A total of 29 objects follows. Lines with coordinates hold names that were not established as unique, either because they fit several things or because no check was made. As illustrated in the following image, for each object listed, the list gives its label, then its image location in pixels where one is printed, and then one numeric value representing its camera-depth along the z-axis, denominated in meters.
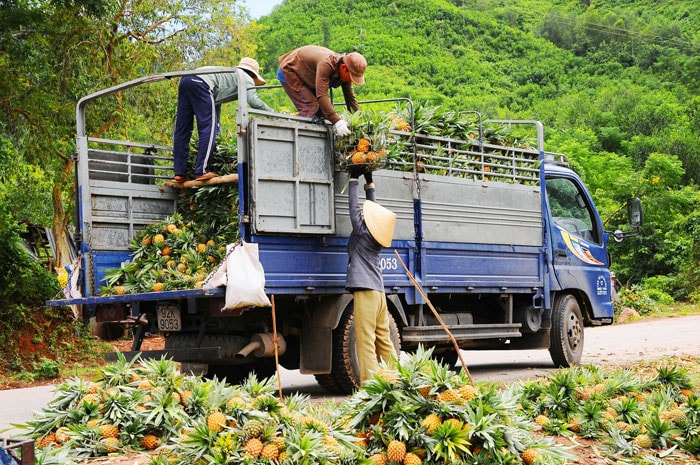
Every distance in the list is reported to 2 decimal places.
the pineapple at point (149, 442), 5.30
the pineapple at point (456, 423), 4.64
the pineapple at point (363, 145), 8.64
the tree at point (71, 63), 14.33
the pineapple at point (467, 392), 4.90
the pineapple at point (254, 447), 4.43
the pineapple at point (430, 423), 4.66
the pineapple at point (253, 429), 4.53
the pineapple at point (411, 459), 4.54
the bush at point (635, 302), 24.57
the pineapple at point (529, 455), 4.79
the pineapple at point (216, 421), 4.62
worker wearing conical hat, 8.57
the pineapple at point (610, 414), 6.15
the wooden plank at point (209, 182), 8.91
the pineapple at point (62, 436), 5.25
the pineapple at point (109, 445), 5.22
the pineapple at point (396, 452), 4.62
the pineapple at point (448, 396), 4.81
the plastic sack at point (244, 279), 7.82
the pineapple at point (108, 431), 5.29
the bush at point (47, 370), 13.50
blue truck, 8.43
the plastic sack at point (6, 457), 3.40
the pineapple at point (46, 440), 5.23
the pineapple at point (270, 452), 4.42
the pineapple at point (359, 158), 8.59
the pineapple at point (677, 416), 6.00
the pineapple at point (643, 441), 5.82
